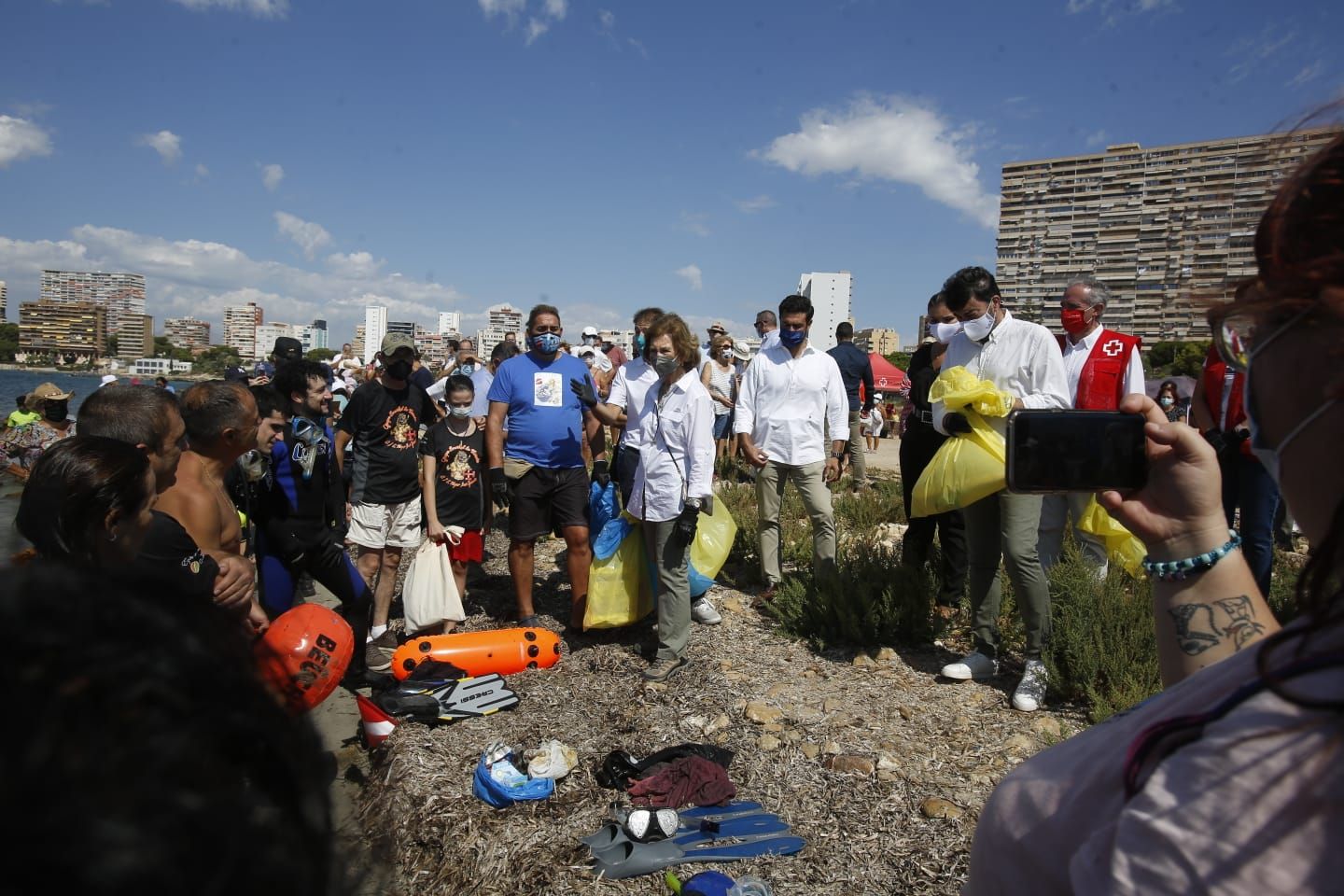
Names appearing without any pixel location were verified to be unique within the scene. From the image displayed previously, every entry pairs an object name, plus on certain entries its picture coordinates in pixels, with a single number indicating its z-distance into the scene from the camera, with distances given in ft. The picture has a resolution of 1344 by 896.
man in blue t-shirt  17.87
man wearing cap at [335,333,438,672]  18.19
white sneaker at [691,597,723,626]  18.01
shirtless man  9.75
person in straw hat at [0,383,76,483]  25.07
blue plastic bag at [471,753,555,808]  11.23
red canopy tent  71.87
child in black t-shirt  18.24
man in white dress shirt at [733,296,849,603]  18.76
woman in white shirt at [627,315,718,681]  15.61
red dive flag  13.26
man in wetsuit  14.79
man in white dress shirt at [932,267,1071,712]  13.37
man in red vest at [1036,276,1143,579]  16.75
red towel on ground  10.96
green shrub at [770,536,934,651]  15.84
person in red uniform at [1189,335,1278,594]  15.87
